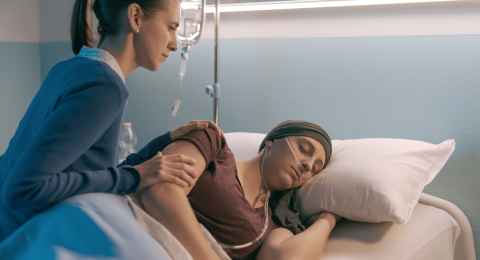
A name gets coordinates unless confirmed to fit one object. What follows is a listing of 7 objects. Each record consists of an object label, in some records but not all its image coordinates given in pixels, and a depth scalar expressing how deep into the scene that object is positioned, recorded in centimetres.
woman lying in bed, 128
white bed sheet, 149
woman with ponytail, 111
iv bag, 214
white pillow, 157
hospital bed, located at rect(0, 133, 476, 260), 111
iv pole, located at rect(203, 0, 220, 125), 214
